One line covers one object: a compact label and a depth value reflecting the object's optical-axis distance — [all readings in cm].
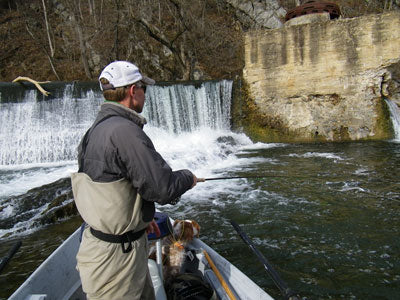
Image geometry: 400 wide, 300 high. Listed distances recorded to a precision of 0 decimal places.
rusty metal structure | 1325
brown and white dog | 294
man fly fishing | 158
